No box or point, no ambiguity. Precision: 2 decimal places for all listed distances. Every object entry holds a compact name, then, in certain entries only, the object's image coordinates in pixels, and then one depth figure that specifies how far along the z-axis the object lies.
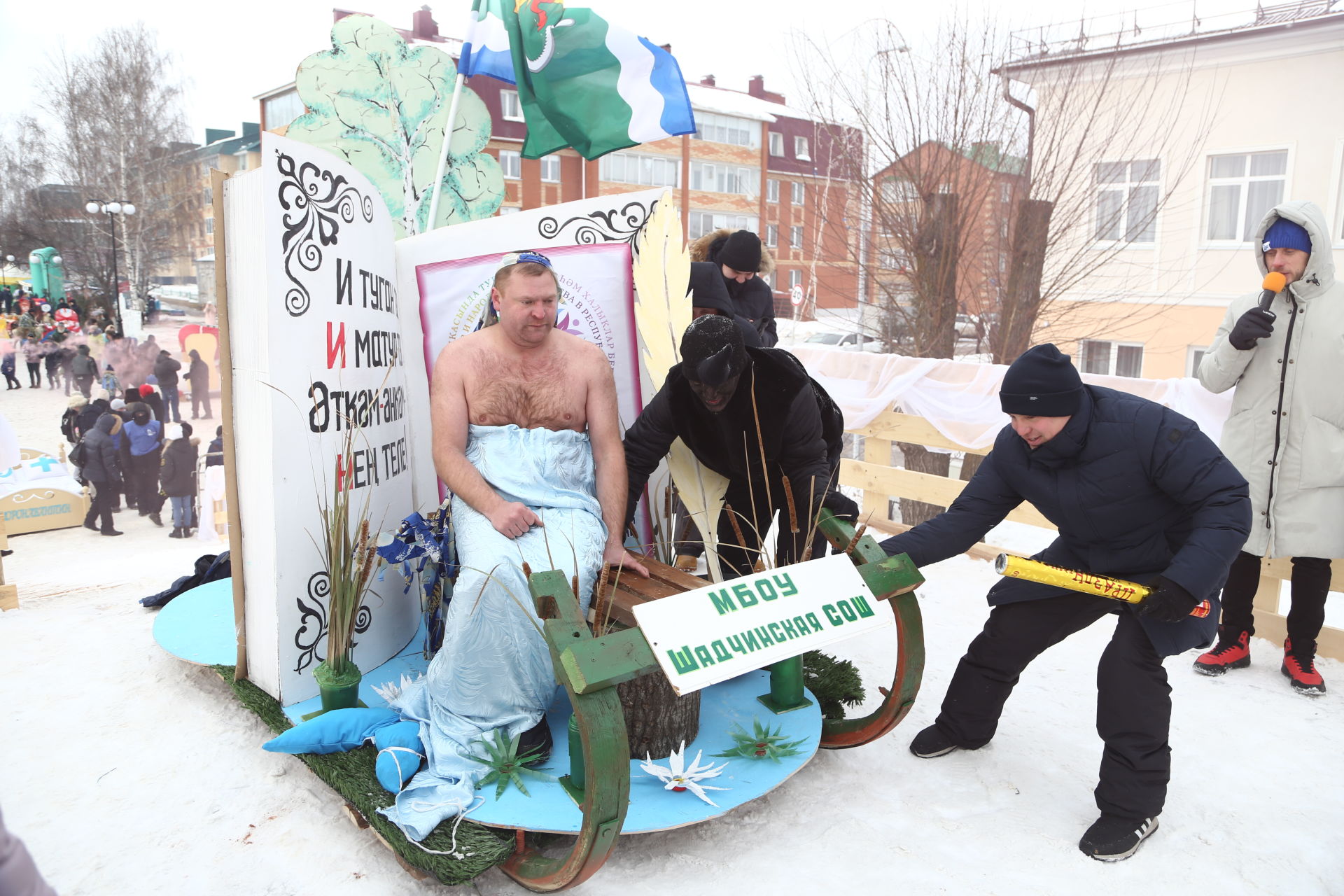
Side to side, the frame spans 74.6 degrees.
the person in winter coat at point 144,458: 10.38
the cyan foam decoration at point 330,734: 2.82
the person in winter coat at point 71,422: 11.09
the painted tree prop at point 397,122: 4.40
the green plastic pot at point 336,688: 3.11
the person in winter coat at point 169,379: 11.94
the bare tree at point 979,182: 7.98
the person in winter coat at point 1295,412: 3.71
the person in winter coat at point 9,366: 13.98
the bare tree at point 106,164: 25.27
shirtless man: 3.24
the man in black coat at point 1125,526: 2.62
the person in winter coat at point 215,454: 10.19
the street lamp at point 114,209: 20.58
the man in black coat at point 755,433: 3.36
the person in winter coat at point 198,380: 12.27
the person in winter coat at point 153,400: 10.91
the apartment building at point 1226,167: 13.12
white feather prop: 3.66
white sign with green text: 2.26
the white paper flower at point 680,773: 2.75
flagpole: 4.53
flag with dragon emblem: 4.41
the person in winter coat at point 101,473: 10.08
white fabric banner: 4.65
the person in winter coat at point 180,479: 9.94
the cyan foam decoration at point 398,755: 2.68
